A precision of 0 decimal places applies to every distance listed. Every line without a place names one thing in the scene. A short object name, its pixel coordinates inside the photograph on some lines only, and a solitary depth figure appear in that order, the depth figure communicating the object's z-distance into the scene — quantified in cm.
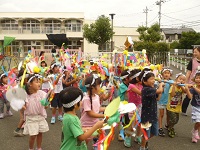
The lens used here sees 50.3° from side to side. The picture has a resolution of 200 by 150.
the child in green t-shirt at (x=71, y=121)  198
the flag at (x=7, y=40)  939
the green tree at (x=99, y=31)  2047
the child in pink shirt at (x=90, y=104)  282
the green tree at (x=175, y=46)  3037
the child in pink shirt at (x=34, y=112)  317
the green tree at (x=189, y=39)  2716
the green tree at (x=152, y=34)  1605
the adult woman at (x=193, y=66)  425
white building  3005
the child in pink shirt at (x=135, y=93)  345
